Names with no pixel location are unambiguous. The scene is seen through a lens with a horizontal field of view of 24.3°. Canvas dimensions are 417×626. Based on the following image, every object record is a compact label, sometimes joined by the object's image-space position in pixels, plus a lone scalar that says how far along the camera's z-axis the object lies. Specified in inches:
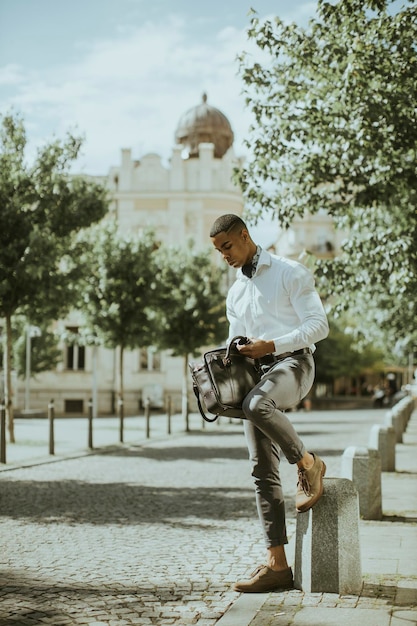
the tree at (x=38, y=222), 703.1
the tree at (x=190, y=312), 1214.3
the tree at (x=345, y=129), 470.3
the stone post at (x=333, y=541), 200.7
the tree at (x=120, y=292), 1040.8
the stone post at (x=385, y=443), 529.9
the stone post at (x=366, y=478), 340.5
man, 195.6
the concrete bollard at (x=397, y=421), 776.3
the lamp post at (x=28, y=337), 1540.4
